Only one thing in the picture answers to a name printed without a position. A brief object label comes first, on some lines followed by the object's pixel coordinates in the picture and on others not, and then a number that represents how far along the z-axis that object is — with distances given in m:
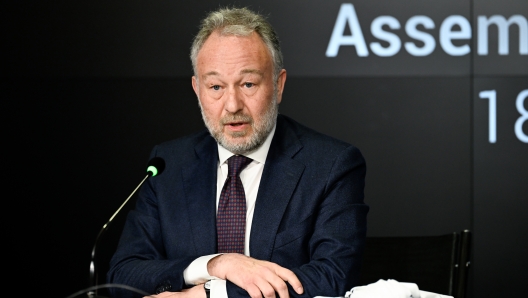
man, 4.97
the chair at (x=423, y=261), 5.50
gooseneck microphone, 4.40
